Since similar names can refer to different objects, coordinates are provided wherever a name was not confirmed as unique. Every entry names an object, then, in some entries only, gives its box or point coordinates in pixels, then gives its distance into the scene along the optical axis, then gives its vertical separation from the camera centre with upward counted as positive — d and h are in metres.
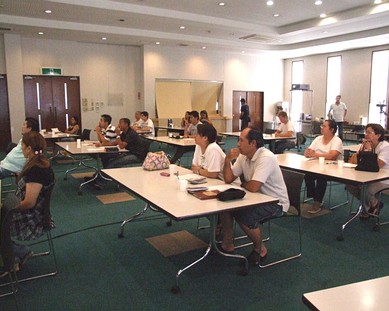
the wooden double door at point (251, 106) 14.71 -0.19
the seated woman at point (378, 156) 4.12 -0.64
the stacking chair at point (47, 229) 2.88 -1.01
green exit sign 11.31 +0.99
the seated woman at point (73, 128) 8.96 -0.64
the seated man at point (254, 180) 3.03 -0.68
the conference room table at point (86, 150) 5.54 -0.74
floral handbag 3.93 -0.64
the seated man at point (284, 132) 7.96 -0.68
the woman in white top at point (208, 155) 3.51 -0.52
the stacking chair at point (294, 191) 3.33 -0.83
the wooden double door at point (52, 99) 11.34 +0.12
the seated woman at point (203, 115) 9.31 -0.34
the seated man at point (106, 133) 6.20 -0.54
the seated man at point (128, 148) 5.90 -0.74
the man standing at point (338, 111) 12.36 -0.34
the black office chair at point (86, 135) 8.42 -0.75
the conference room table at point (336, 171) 3.57 -0.76
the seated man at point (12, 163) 4.64 -0.76
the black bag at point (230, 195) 2.71 -0.69
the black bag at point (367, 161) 3.89 -0.65
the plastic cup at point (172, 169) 3.76 -0.71
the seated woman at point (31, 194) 2.79 -0.71
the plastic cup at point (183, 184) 3.05 -0.69
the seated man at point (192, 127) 7.77 -0.54
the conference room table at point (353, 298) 1.28 -0.72
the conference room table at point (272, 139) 7.65 -0.80
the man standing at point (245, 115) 12.79 -0.47
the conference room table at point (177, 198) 2.50 -0.73
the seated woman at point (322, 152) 4.70 -0.67
